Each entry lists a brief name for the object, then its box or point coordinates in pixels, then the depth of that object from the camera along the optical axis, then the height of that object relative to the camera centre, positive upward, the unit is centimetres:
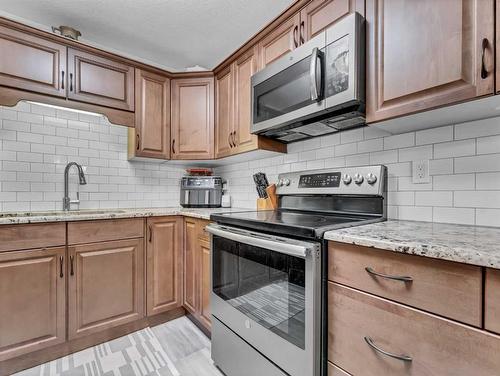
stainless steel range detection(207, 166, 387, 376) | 102 -41
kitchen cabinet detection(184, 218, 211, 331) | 184 -65
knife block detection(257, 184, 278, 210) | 200 -10
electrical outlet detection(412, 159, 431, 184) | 131 +8
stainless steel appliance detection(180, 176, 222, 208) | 261 -4
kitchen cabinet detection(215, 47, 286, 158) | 195 +64
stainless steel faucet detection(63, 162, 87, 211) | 215 +3
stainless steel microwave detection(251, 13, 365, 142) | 122 +56
